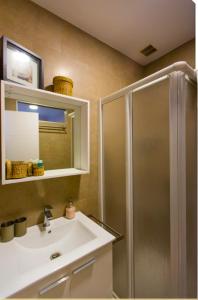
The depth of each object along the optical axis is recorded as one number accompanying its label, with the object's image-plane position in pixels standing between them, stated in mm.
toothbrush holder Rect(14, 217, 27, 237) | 991
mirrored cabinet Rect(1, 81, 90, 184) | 1006
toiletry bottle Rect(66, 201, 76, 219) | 1229
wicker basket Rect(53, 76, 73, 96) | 1131
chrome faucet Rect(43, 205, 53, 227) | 1074
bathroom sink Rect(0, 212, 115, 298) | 701
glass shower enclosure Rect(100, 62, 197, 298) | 870
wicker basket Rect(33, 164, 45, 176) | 1004
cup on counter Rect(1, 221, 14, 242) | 931
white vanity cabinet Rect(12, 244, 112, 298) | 711
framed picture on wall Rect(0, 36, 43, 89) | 912
